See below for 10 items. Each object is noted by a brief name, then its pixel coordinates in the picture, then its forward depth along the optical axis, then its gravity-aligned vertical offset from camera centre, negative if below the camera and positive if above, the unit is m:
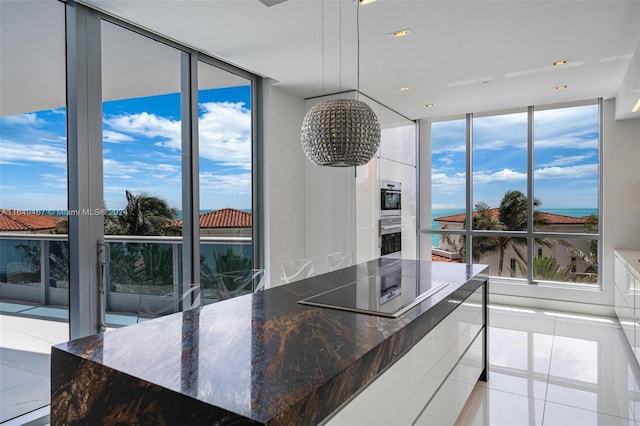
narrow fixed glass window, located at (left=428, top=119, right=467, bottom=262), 6.04 +0.27
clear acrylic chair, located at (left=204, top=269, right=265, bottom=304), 3.00 -0.61
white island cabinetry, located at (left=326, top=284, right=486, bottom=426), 1.26 -0.73
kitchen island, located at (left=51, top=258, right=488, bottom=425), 0.93 -0.44
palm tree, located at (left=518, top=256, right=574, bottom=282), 5.34 -0.84
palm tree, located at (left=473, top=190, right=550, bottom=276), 5.57 -0.21
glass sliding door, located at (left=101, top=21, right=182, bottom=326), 2.81 +0.27
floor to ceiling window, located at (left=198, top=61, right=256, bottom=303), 3.62 +0.33
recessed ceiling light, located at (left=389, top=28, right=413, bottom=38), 2.89 +1.31
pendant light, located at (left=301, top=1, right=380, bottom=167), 1.97 +0.39
